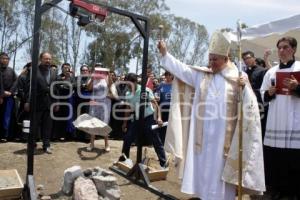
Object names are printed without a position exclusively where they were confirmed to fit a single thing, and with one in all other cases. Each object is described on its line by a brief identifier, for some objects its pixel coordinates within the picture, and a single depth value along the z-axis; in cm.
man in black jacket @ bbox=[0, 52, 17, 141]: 959
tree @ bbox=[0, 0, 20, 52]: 3101
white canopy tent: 712
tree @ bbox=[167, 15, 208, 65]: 4500
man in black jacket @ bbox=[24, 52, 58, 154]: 878
